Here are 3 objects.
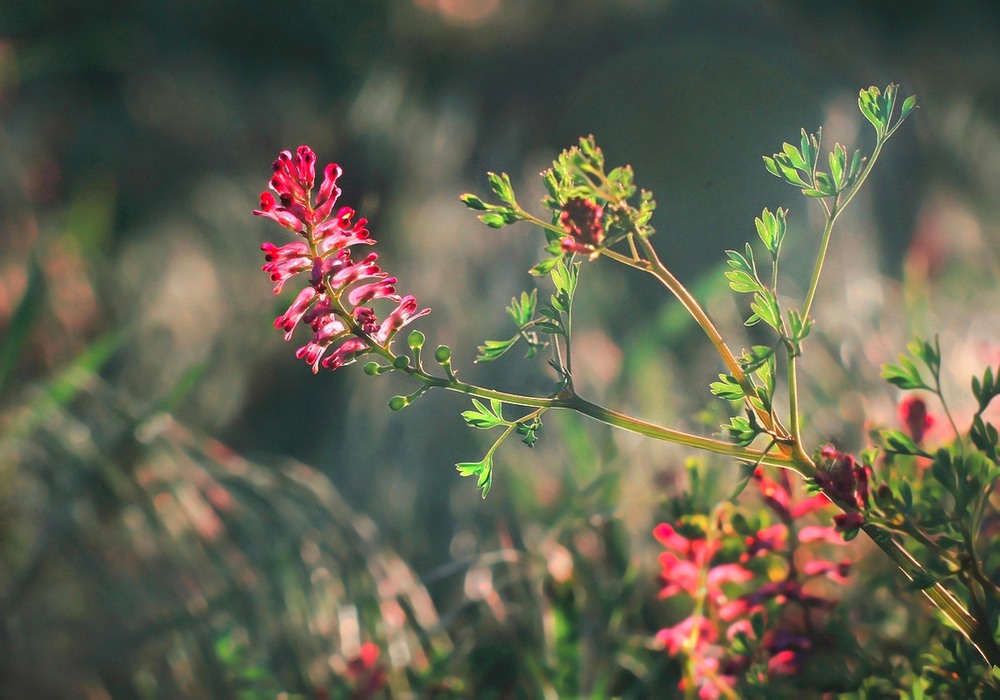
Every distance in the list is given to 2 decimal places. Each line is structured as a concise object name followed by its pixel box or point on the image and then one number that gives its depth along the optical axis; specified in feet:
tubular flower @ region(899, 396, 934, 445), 1.81
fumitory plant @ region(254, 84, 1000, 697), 1.65
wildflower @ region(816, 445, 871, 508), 1.66
